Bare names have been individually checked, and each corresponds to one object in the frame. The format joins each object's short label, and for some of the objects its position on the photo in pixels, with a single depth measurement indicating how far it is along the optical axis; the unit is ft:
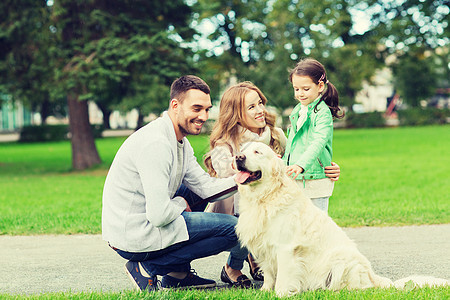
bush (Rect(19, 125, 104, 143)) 135.23
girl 16.16
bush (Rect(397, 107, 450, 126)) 162.50
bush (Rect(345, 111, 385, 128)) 159.74
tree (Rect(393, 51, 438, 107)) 171.22
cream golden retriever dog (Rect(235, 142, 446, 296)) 13.88
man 13.71
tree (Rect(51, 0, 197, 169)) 48.73
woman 16.38
